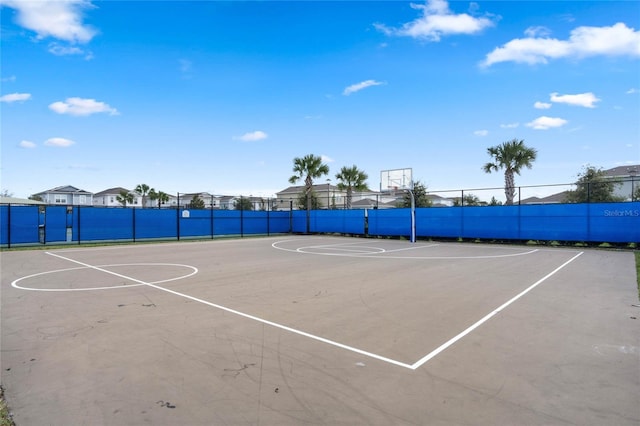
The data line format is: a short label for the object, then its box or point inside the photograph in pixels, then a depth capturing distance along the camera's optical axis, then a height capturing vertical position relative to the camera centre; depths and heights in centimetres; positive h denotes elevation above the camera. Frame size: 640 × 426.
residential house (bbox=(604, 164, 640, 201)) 3975 +452
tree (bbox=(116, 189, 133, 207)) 5494 +196
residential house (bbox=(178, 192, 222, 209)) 7218 +211
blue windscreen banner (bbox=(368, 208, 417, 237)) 2539 -91
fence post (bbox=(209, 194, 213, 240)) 2727 -66
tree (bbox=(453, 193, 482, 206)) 2712 +71
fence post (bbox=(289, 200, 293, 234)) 3231 -99
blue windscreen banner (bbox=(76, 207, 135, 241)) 2173 -79
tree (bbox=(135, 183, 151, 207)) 5142 +304
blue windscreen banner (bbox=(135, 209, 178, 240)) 2406 -90
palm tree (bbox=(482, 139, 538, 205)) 2573 +367
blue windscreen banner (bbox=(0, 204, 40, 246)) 1934 -73
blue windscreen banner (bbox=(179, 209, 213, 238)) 2594 -92
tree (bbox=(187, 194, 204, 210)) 5039 +98
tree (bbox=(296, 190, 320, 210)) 3557 +70
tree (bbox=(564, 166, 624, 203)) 2498 +109
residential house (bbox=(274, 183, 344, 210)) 6654 +378
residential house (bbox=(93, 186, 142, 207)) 7328 +284
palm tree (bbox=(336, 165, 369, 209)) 3491 +292
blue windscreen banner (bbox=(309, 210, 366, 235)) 2786 -92
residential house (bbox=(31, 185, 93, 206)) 6312 +281
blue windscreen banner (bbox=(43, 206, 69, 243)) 2061 -76
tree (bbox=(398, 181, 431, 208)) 3341 +114
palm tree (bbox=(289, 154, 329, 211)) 3300 +377
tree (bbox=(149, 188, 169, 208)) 5494 +230
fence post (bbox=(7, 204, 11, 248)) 1908 -72
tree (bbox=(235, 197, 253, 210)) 3393 +55
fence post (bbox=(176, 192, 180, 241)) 2539 -82
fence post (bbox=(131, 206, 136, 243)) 2361 -68
